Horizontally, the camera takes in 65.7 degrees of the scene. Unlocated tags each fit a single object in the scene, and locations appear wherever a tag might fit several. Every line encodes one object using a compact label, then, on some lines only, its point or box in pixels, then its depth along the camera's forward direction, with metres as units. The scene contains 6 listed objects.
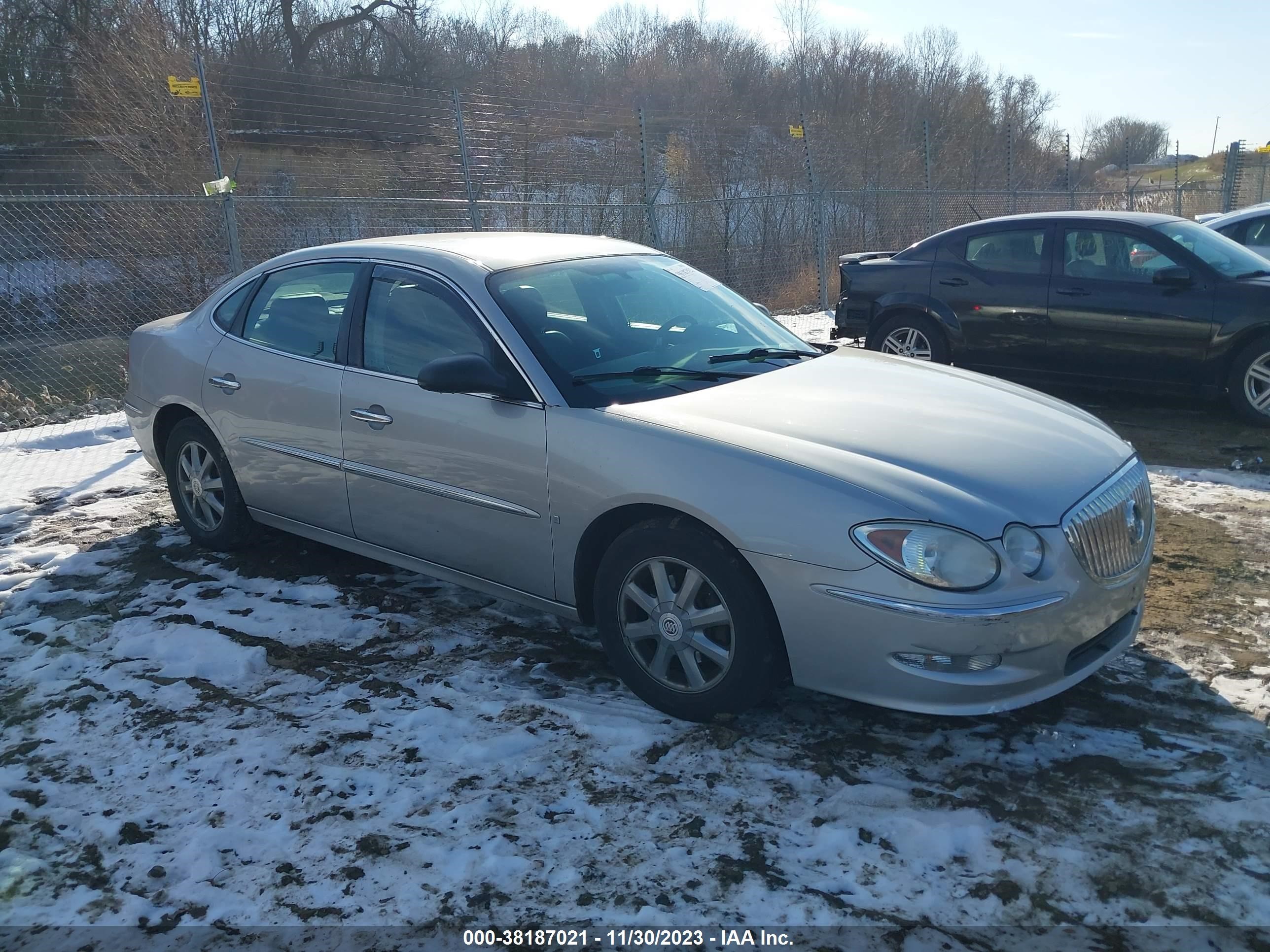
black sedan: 7.12
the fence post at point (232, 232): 8.90
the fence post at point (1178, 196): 19.16
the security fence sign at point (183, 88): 9.35
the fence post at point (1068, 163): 20.72
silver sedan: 2.93
